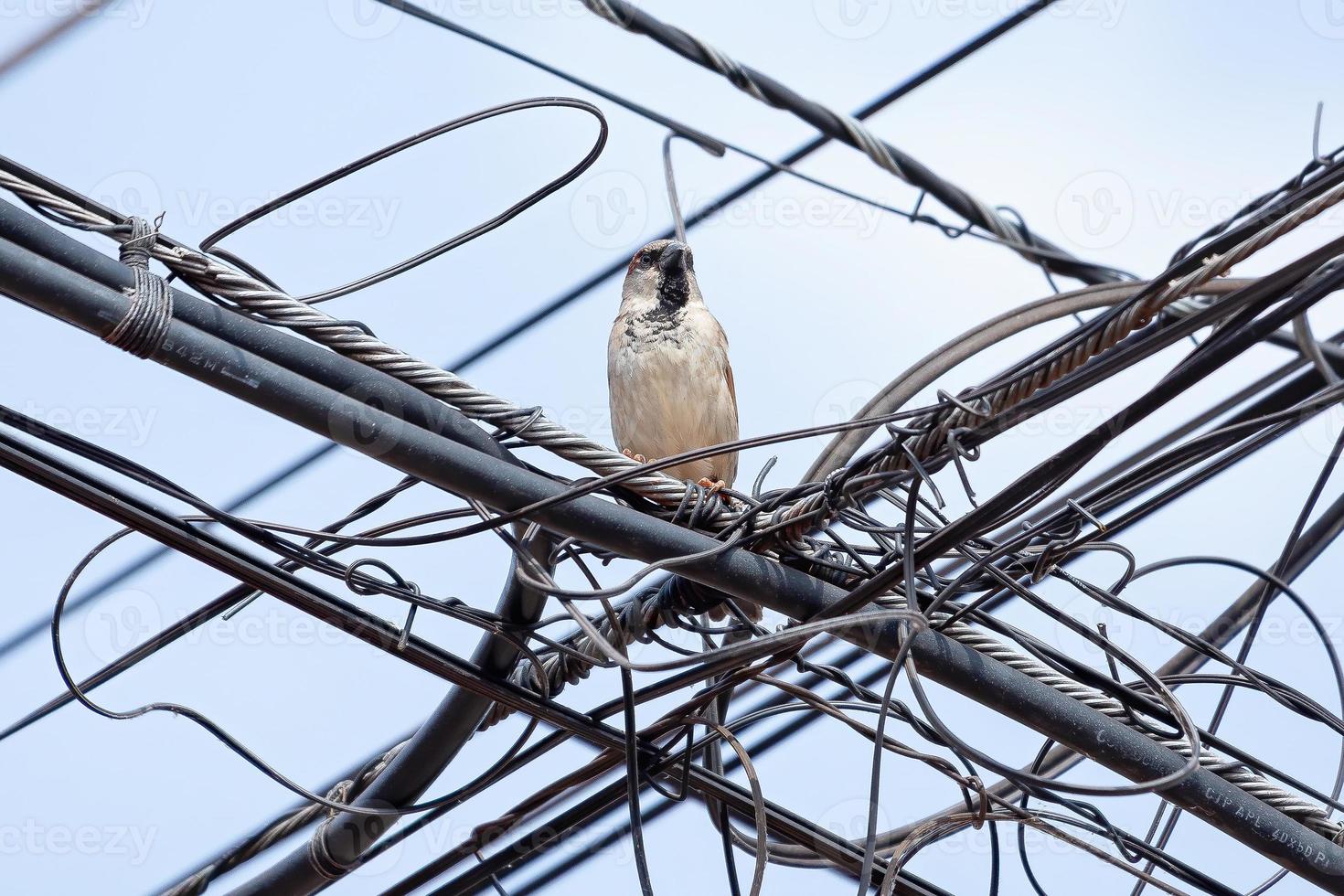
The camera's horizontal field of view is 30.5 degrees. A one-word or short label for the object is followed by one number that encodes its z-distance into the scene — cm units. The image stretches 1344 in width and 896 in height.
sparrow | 805
